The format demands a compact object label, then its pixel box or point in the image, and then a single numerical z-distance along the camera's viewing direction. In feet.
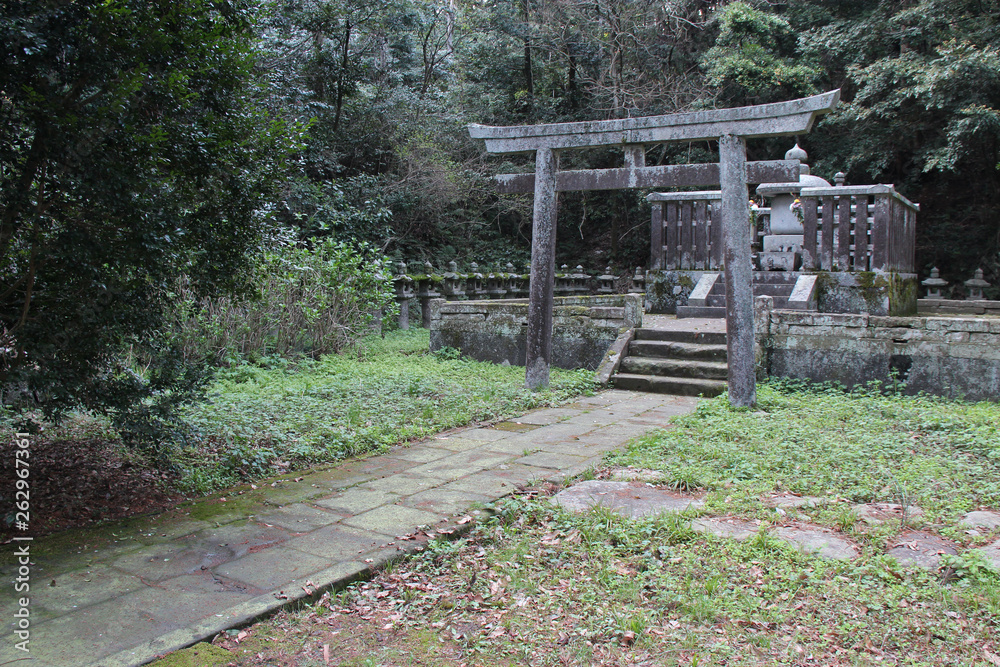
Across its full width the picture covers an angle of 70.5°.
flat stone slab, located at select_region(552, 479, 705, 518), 13.35
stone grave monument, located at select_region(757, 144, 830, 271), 39.63
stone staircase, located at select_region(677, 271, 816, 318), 36.96
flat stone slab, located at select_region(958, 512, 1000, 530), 12.23
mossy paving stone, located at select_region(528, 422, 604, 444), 19.58
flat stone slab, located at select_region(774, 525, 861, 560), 11.25
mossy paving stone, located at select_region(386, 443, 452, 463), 17.19
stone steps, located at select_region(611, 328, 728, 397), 27.68
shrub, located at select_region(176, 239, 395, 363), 28.94
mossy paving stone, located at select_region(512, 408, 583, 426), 21.95
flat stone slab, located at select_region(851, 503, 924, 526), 12.53
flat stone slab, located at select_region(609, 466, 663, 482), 15.31
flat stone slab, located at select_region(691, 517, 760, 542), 12.00
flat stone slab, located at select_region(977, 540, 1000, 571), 10.51
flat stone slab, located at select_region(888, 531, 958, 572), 10.80
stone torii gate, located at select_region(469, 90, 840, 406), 22.70
